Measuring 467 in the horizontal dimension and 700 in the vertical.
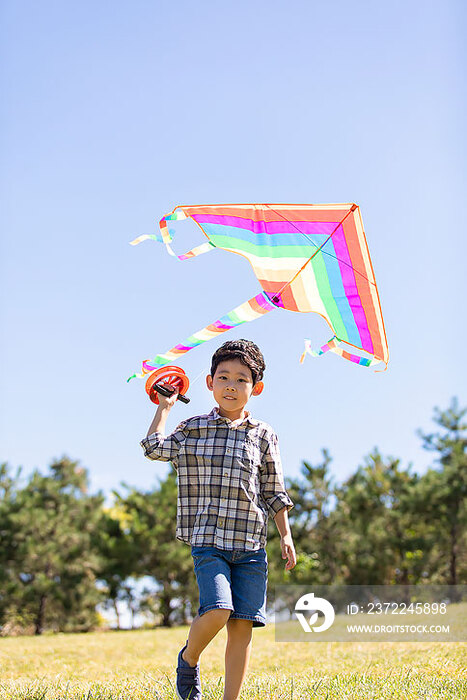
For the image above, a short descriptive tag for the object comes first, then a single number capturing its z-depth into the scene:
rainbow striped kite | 3.07
